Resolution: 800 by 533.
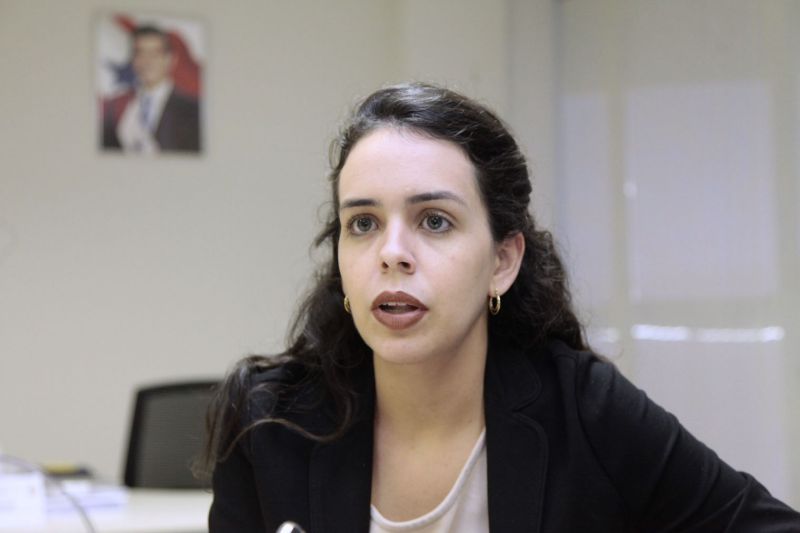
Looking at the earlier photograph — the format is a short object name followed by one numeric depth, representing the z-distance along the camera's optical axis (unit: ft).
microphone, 6.04
